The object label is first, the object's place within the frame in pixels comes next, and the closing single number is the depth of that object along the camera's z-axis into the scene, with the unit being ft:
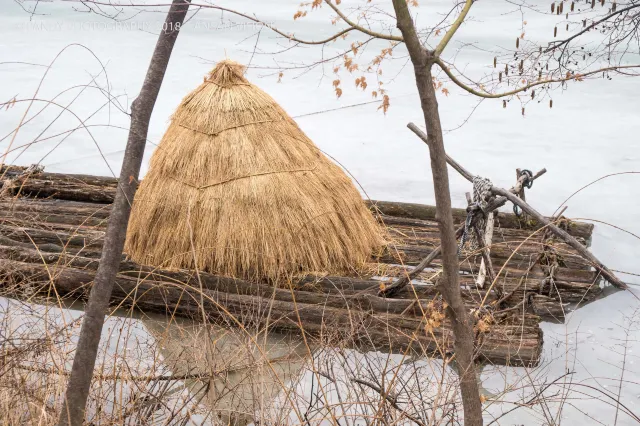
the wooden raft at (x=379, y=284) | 27.43
